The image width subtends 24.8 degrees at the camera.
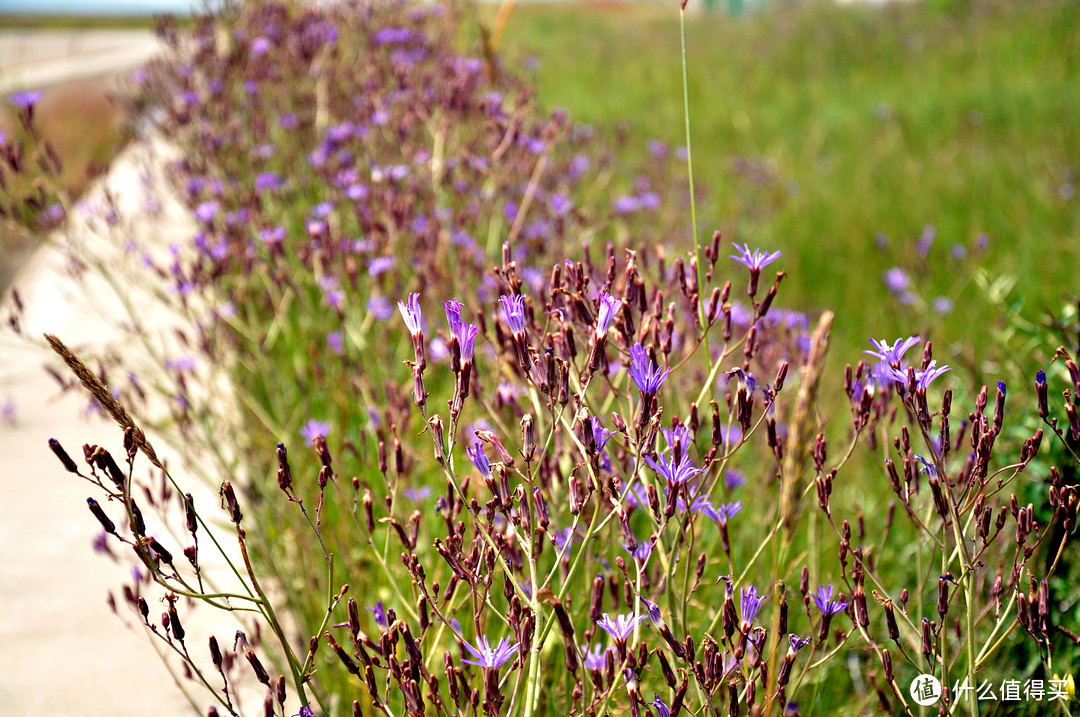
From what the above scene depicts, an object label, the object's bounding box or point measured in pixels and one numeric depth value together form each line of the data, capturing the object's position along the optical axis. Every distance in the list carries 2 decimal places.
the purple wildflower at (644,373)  1.07
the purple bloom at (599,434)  1.10
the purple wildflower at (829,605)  1.12
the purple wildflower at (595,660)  1.18
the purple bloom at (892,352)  1.09
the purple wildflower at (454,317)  1.07
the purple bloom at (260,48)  2.52
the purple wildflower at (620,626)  1.07
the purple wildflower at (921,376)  1.08
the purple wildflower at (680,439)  1.07
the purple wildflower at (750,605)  1.09
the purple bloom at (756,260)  1.15
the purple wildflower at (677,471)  1.07
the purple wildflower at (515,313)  1.09
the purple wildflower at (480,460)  1.07
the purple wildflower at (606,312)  1.08
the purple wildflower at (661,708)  1.06
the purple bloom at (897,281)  2.25
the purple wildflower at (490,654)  1.08
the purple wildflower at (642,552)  1.09
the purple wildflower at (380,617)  1.16
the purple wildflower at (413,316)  1.08
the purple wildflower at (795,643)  1.08
